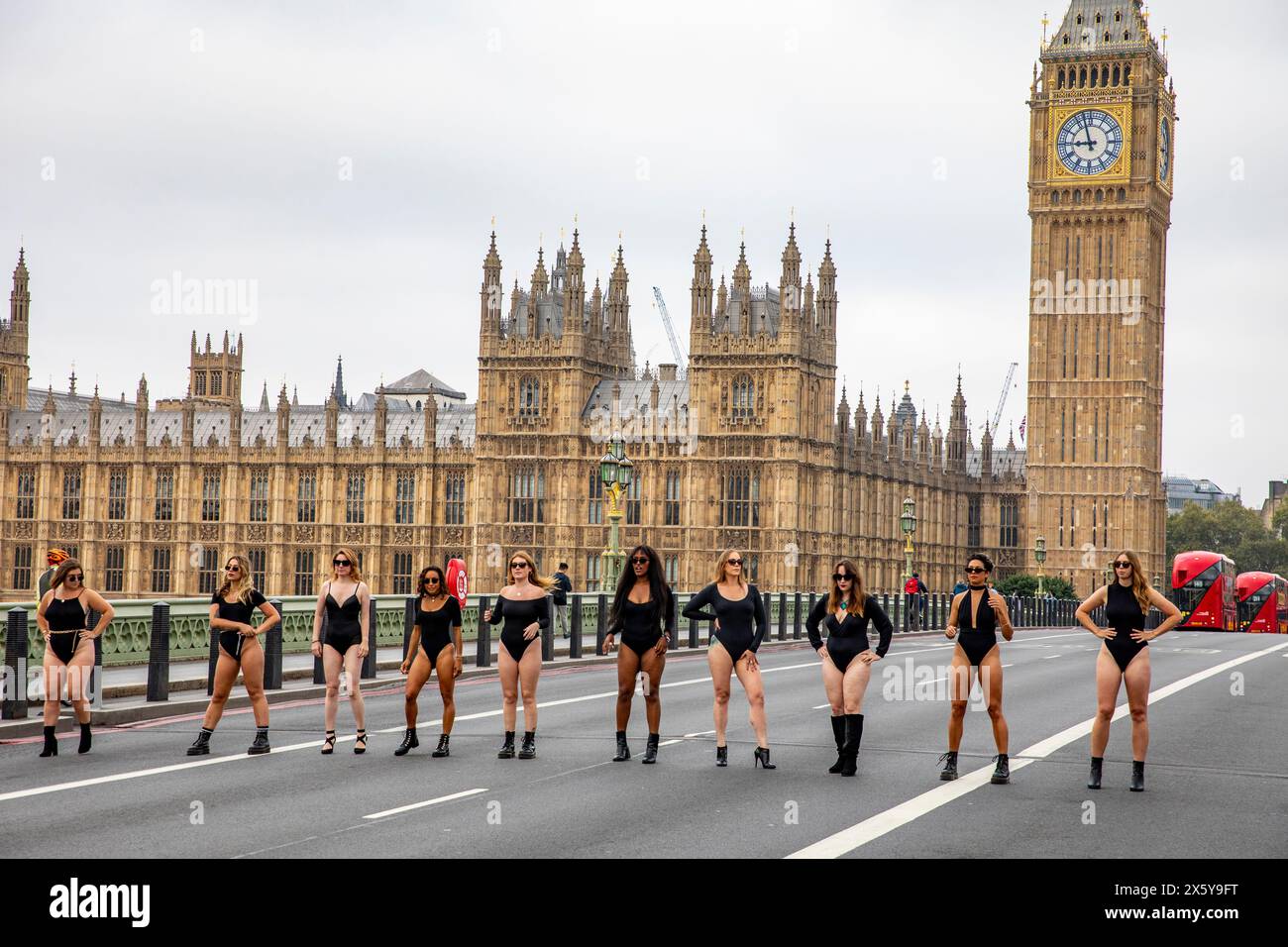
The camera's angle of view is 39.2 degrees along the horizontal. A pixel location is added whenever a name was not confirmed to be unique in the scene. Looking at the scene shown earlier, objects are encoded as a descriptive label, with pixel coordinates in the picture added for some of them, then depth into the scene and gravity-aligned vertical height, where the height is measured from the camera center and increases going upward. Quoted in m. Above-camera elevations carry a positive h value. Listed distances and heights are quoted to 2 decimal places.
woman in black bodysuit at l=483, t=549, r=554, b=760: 16.48 -0.86
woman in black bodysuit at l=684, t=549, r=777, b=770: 16.03 -0.78
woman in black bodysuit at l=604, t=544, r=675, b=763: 16.11 -0.63
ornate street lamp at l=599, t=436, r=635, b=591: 39.50 +1.42
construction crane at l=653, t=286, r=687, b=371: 184.50 +23.28
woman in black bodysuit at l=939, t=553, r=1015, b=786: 15.08 -0.80
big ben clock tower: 105.62 +15.81
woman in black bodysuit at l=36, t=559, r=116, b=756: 16.55 -0.93
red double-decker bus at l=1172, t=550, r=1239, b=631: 66.88 -1.30
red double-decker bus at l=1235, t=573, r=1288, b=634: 71.00 -1.87
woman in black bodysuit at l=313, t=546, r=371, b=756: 16.75 -0.79
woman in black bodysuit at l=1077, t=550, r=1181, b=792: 14.59 -0.75
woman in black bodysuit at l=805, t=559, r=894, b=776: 15.65 -0.89
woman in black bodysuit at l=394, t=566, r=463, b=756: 16.84 -0.95
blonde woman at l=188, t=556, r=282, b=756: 16.51 -0.95
